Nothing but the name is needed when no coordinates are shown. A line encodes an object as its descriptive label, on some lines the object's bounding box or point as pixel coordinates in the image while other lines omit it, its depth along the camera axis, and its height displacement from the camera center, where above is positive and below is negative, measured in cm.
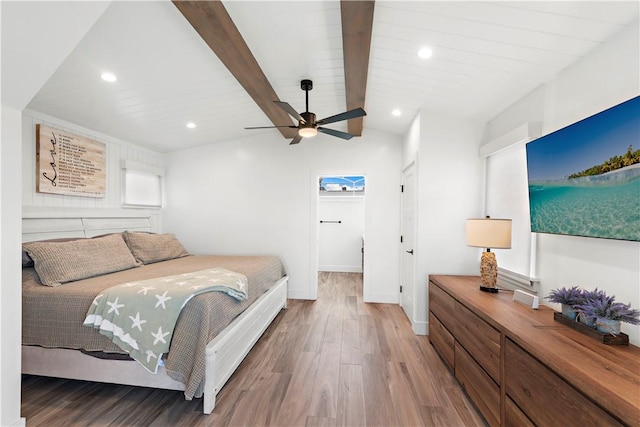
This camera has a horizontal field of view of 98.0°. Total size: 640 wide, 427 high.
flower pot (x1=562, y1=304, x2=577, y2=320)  154 -56
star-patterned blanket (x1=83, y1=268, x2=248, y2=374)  191 -77
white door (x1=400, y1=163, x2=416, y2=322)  347 -44
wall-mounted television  137 +20
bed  189 -99
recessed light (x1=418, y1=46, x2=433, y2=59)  208 +120
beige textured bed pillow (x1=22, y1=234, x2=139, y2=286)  230 -49
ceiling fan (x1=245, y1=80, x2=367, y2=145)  245 +84
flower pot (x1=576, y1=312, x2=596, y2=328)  142 -57
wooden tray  132 -61
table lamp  226 -25
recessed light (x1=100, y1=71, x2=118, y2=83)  237 +112
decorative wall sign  282 +47
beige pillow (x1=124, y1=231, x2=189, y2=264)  344 -53
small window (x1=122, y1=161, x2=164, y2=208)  389 +32
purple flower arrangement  131 -49
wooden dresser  101 -71
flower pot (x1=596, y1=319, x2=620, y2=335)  134 -55
